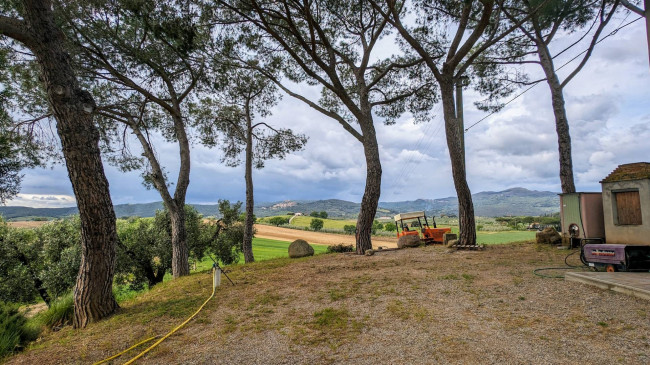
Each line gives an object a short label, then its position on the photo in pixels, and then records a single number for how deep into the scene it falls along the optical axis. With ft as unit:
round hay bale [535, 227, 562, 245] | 32.63
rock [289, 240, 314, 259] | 39.55
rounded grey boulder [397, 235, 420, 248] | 40.31
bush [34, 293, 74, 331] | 17.24
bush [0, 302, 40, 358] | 13.84
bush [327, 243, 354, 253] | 43.66
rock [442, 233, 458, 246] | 39.58
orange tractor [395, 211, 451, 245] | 44.88
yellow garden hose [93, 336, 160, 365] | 11.38
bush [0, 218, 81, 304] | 40.83
